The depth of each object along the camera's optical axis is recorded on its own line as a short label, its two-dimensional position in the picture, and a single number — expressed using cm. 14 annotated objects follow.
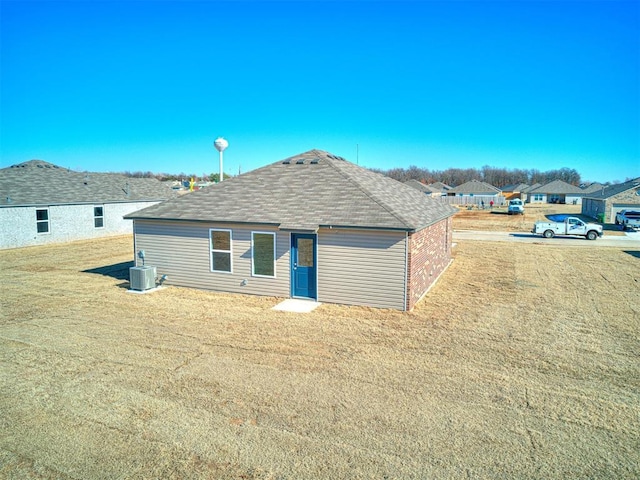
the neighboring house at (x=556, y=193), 8550
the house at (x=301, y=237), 1233
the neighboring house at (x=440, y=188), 9415
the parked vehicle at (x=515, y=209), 5366
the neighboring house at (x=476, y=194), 7412
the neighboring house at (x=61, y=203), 2453
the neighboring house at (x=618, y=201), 3916
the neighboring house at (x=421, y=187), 8188
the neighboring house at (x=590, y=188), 8608
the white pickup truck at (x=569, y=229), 2998
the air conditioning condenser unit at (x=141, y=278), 1425
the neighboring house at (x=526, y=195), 9100
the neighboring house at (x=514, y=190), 9075
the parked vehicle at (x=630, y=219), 3531
